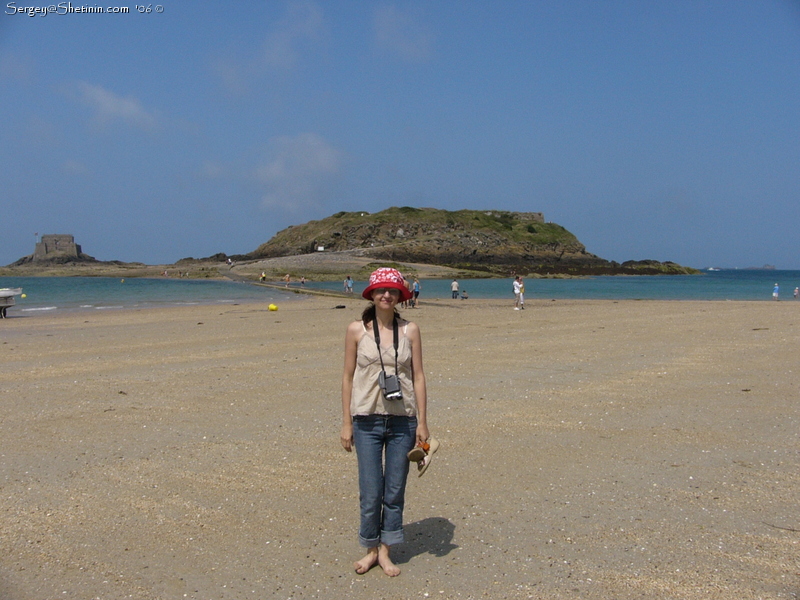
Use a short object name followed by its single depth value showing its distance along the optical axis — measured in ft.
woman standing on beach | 13.28
